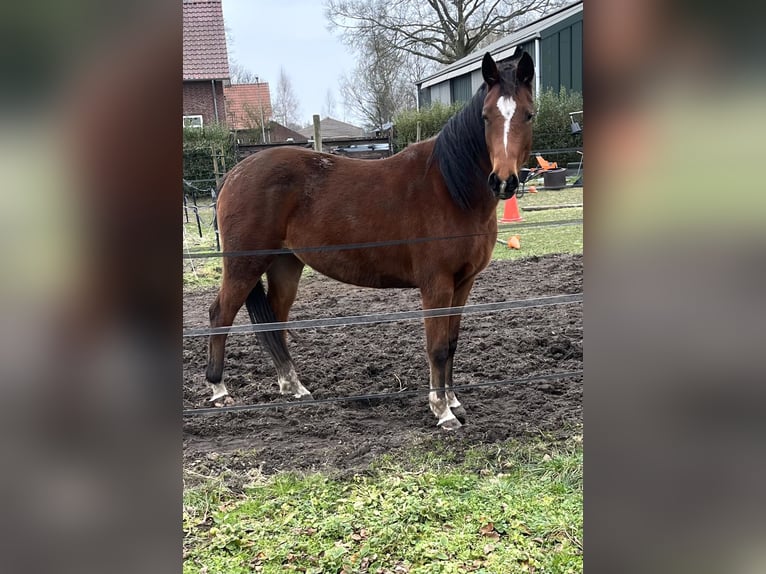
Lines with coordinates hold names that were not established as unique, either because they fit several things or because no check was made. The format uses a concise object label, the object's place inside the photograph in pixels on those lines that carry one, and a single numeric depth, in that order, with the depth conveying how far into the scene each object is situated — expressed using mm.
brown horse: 3021
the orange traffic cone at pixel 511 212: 7672
